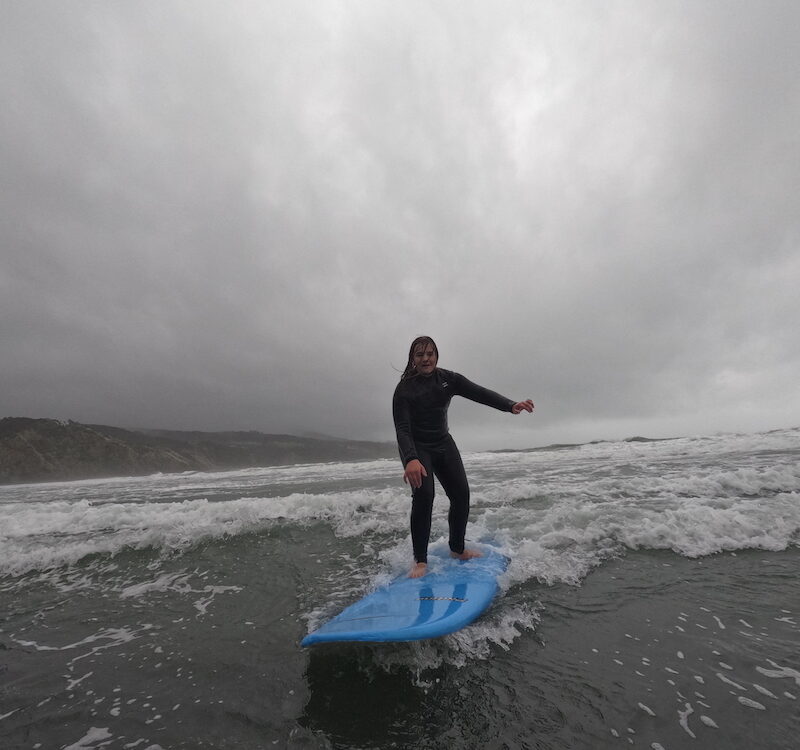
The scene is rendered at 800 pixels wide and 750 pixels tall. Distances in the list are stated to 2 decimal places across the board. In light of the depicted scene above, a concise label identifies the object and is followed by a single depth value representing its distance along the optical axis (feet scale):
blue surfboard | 8.98
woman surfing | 14.78
